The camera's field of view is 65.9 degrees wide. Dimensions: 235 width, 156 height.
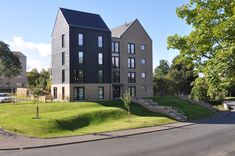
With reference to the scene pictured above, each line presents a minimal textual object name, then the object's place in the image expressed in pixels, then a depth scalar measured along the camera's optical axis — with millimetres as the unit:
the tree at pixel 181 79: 45657
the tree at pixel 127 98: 18966
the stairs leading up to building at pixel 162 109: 21573
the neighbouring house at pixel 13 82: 59310
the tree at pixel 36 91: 18163
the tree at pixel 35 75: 52707
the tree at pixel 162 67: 62264
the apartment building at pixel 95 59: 26894
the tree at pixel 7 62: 45650
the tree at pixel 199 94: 33366
